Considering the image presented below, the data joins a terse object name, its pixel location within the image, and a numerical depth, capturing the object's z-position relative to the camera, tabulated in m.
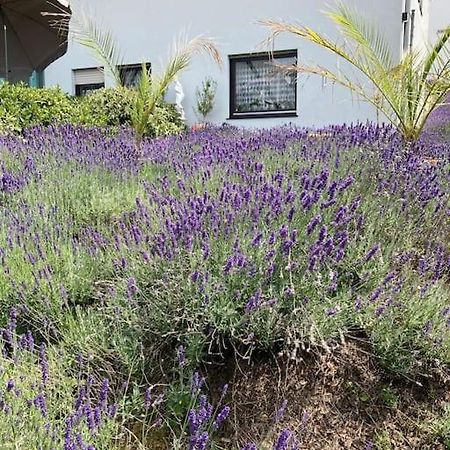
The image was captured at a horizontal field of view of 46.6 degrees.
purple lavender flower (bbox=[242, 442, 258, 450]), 1.32
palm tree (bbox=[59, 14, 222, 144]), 6.94
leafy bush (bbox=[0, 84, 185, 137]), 7.17
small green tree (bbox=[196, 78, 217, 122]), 12.42
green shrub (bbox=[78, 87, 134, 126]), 9.41
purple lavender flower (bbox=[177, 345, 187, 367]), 1.93
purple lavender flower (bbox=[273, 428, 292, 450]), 1.36
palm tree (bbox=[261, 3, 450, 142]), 5.24
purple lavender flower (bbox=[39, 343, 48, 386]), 1.71
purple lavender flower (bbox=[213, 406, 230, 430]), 1.53
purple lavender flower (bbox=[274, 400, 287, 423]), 1.67
